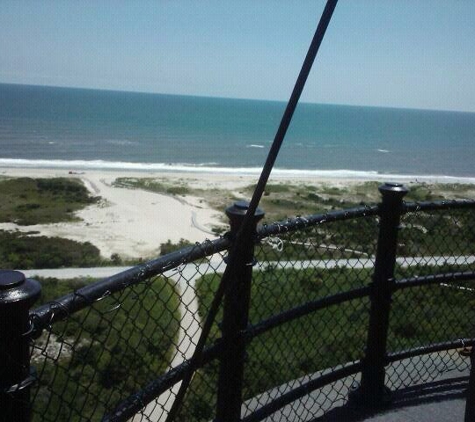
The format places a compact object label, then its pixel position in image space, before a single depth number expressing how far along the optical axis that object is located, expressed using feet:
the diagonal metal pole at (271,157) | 3.95
